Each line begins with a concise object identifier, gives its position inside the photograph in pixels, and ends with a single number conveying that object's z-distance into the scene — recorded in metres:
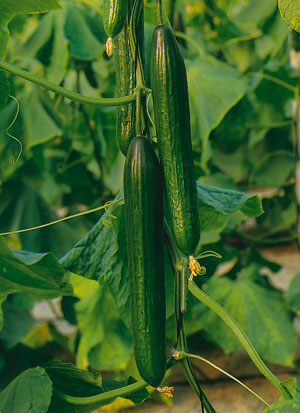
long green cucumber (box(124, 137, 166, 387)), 1.49
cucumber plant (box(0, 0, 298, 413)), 1.47
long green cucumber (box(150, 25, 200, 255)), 1.47
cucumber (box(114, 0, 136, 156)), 1.57
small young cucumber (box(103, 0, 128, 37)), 1.45
